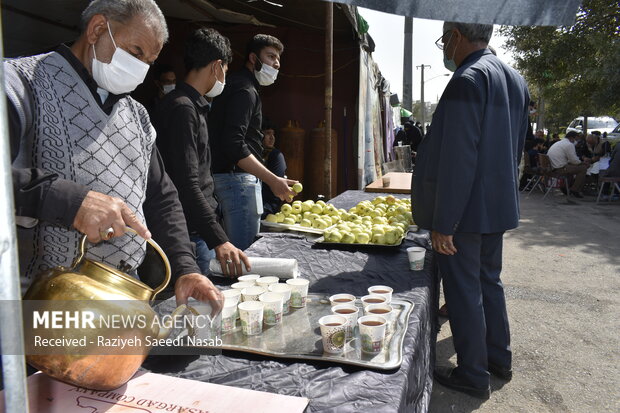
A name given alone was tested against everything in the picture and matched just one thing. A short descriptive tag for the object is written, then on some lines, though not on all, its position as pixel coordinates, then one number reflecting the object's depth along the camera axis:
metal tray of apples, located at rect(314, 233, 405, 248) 2.68
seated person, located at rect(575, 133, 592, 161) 13.82
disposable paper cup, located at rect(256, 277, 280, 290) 1.82
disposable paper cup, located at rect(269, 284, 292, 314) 1.71
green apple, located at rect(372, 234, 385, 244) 2.75
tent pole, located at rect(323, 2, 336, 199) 5.44
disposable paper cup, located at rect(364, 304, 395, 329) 1.61
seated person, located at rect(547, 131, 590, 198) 10.79
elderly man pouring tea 1.20
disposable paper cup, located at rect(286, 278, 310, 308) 1.79
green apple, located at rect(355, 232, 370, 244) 2.74
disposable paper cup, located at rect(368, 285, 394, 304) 1.79
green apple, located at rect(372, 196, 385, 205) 4.01
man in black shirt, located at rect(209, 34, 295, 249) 3.09
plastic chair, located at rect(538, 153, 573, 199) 10.85
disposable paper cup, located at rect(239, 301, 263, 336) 1.52
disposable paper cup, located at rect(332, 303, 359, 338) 1.50
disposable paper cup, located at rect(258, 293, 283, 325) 1.60
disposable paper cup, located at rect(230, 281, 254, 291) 1.76
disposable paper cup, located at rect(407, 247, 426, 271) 2.34
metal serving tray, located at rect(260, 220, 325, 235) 3.06
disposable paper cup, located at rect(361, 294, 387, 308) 1.74
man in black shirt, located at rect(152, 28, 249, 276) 2.12
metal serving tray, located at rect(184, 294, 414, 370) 1.37
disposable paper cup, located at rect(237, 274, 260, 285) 1.87
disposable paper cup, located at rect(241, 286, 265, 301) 1.67
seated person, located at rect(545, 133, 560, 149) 16.00
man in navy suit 2.37
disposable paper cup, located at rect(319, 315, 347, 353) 1.41
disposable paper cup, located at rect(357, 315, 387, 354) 1.40
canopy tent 1.39
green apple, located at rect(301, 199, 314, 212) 3.52
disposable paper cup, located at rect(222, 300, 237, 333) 1.52
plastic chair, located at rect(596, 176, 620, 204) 9.92
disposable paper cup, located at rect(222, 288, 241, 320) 1.57
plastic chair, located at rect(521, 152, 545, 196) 11.80
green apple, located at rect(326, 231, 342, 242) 2.79
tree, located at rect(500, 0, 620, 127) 13.67
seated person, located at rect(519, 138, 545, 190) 12.31
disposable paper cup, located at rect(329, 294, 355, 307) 1.75
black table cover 1.21
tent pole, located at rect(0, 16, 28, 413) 0.63
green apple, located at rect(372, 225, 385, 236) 2.81
